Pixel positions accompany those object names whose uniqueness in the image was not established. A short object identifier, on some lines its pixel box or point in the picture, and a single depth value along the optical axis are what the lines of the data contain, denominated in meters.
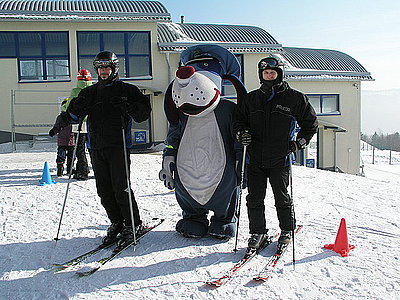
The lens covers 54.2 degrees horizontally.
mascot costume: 3.86
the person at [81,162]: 7.28
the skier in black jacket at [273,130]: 3.60
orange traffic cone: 3.79
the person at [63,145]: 7.48
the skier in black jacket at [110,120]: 3.87
